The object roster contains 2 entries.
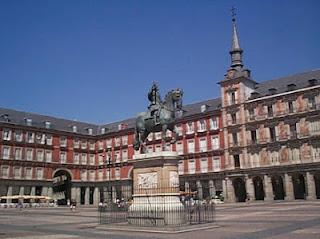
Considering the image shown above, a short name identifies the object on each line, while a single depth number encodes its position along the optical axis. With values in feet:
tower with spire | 191.11
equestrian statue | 63.21
